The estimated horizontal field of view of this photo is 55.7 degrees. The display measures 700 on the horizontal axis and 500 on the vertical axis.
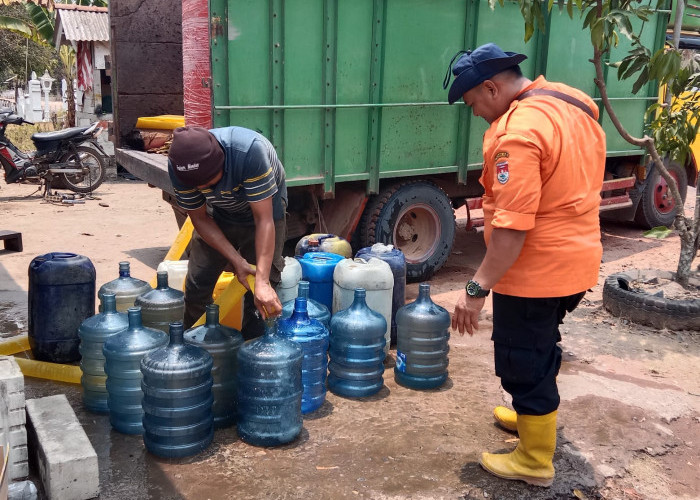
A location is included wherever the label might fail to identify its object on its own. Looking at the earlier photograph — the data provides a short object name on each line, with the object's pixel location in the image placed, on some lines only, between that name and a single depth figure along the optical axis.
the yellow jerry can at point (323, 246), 5.27
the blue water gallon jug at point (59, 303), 4.23
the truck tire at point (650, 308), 5.39
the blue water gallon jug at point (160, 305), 4.12
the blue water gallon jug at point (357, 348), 4.11
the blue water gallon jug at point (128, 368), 3.53
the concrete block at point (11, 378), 2.89
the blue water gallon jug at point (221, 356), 3.60
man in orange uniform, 2.73
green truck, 5.49
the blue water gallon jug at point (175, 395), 3.27
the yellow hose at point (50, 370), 4.23
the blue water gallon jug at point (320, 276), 4.76
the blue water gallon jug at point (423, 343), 4.30
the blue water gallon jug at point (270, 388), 3.44
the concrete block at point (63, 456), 2.87
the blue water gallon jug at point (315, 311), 4.23
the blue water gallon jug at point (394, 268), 4.90
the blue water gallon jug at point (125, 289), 4.32
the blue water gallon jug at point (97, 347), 3.76
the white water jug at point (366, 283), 4.52
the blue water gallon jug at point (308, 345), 3.86
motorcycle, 11.04
